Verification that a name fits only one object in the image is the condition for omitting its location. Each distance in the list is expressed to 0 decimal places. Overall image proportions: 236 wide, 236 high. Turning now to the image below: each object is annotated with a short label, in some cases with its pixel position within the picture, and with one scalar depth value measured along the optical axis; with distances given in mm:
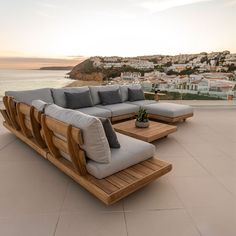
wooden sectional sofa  1746
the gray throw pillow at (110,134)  1986
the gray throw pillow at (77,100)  4172
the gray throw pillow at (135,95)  5156
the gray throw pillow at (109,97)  4668
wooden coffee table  3144
